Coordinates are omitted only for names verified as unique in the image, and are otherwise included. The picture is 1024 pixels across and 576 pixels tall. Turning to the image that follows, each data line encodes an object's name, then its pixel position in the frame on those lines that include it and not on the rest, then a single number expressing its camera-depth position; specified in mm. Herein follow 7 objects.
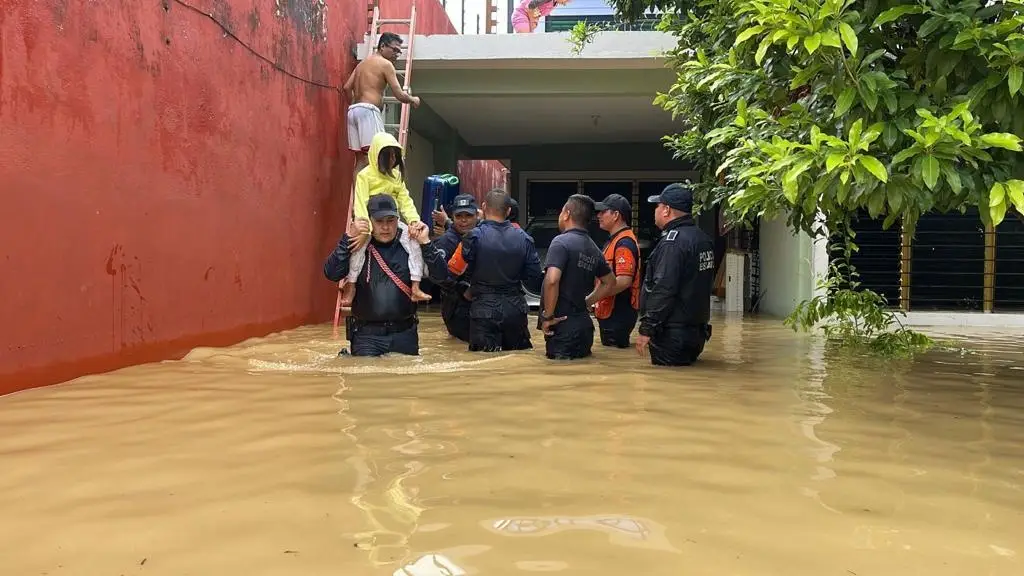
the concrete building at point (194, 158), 3951
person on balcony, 17172
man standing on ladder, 8016
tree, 2963
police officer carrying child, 5133
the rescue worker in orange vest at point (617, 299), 6600
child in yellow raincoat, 5996
